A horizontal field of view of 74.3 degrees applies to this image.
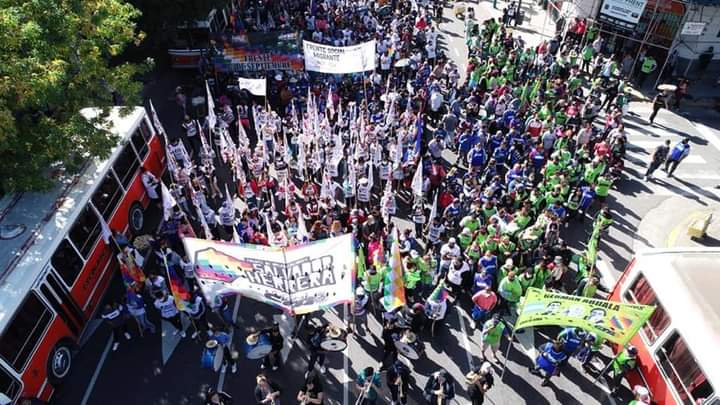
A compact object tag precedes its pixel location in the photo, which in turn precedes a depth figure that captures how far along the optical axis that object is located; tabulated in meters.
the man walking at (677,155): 16.83
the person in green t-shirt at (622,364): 9.86
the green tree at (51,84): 9.45
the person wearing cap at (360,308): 11.17
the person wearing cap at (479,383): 8.95
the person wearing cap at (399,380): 9.07
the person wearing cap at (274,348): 9.68
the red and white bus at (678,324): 8.48
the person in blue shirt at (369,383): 8.87
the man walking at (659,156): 16.60
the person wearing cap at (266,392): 8.63
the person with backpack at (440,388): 8.88
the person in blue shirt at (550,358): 9.85
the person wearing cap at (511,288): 10.94
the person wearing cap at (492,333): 10.08
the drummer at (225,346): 9.80
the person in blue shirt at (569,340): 10.12
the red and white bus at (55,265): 9.34
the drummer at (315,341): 9.84
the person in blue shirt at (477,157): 15.69
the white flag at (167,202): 12.22
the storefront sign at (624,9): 22.48
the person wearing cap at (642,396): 8.73
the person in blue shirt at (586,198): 14.31
